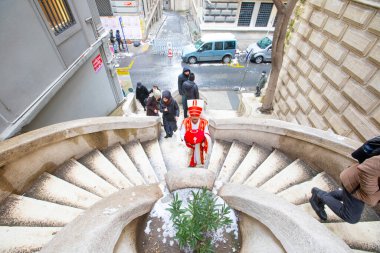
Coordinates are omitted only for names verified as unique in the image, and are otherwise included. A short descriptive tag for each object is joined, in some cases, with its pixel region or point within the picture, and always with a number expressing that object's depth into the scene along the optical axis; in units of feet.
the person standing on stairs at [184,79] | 18.95
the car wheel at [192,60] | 42.59
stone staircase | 7.16
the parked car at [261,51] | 42.78
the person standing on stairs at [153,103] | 16.74
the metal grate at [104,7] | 47.55
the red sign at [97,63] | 21.20
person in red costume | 9.43
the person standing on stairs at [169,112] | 14.08
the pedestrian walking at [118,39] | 48.36
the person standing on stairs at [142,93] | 22.47
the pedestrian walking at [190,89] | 17.49
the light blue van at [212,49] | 41.34
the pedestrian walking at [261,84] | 27.66
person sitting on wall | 5.98
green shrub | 6.13
